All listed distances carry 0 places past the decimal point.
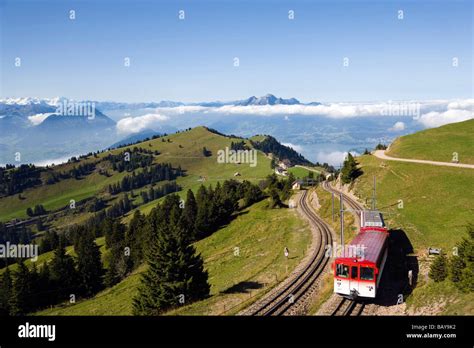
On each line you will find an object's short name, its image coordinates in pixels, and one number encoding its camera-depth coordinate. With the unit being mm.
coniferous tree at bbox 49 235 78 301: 87312
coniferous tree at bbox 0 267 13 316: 79562
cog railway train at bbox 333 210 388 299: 30641
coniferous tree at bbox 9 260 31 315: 78188
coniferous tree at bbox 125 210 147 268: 98938
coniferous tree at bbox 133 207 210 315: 40156
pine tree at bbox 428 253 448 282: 35250
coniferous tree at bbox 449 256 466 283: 32812
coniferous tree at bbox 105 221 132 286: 91875
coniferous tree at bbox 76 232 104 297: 91625
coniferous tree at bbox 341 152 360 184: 90438
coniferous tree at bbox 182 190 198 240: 99569
